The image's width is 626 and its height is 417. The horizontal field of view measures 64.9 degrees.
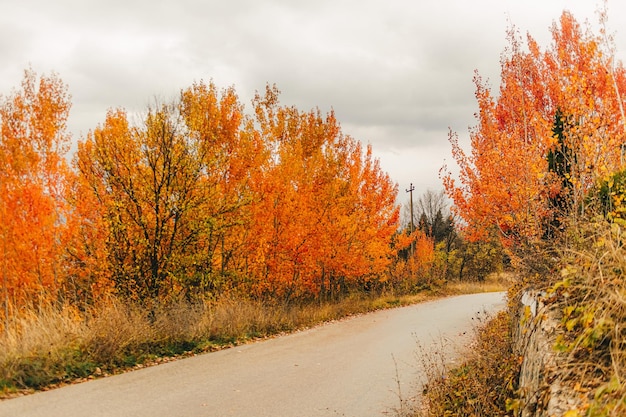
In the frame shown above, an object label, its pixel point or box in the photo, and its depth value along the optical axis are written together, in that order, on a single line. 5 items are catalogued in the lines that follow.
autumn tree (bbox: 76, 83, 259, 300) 13.48
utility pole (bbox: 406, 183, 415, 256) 56.49
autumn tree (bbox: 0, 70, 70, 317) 17.78
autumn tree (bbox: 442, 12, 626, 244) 9.09
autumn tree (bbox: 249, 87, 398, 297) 18.20
